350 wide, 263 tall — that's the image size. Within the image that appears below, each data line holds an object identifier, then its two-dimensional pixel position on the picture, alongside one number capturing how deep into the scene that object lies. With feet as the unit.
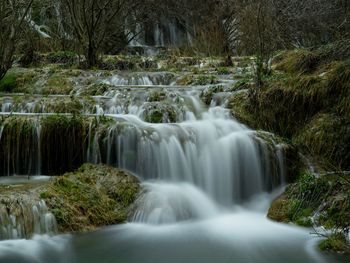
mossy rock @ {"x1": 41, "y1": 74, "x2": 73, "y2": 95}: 37.40
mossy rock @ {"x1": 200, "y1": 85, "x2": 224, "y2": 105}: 32.35
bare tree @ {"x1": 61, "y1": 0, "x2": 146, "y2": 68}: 46.98
